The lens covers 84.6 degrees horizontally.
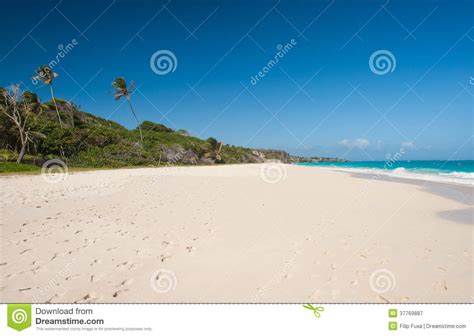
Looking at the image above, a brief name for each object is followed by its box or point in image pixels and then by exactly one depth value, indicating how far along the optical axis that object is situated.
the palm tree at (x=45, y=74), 31.01
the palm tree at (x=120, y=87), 38.19
